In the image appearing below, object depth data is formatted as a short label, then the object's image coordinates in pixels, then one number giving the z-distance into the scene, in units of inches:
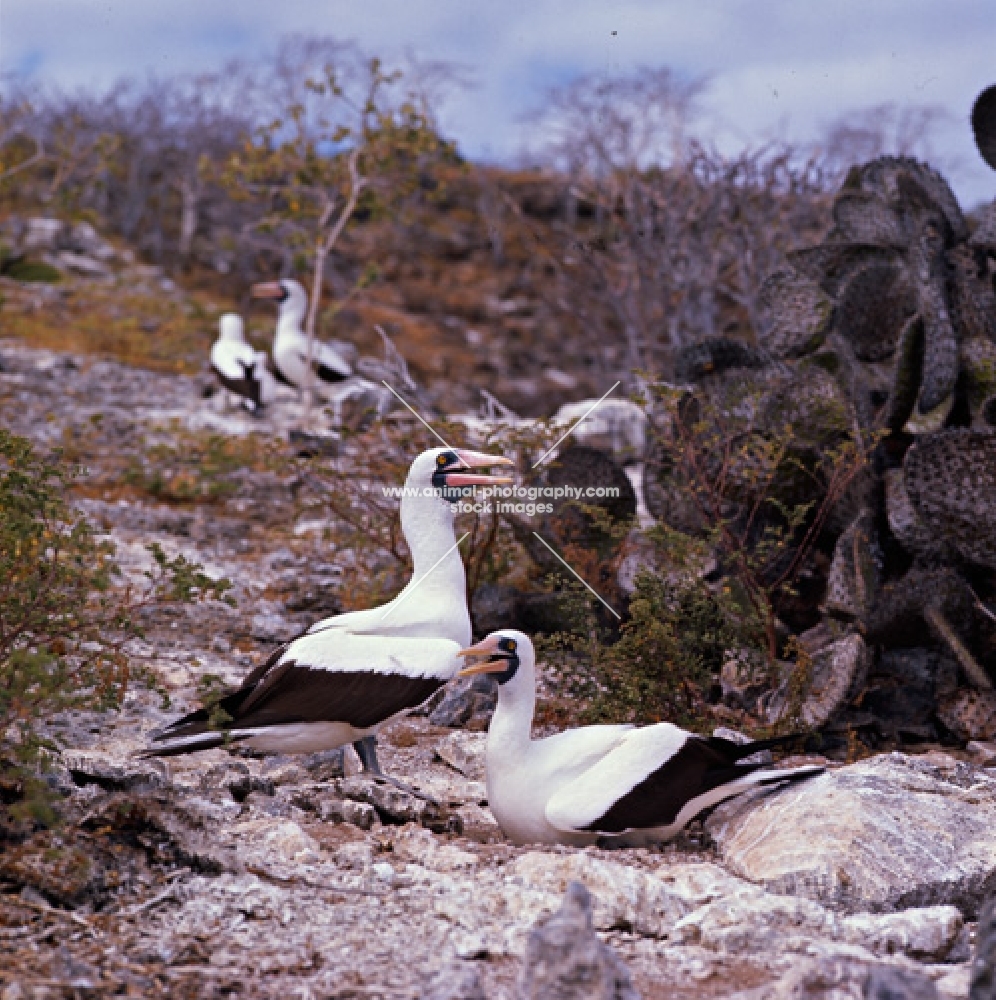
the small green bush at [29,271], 701.9
